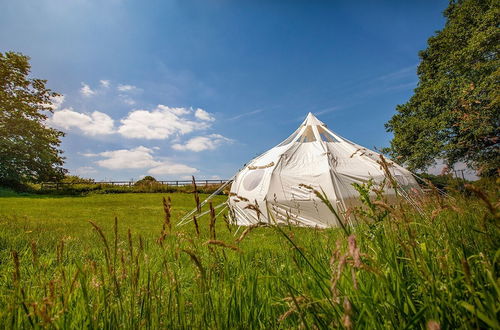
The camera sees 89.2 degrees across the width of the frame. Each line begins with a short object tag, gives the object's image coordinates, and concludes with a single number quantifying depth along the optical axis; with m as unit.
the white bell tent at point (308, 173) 10.00
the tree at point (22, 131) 28.58
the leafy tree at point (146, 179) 35.99
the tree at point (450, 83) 15.65
